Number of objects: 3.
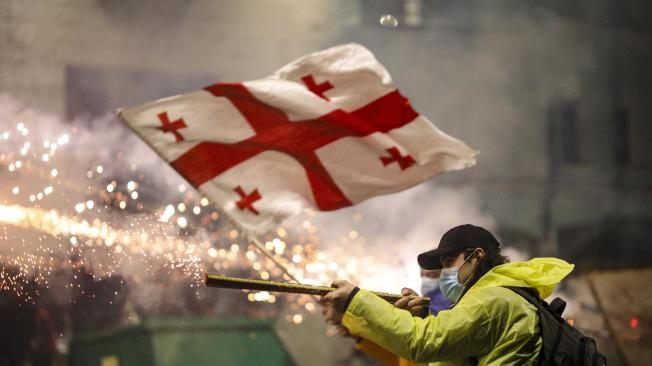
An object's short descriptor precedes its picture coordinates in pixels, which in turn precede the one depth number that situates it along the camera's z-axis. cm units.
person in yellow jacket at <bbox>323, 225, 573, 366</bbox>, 582
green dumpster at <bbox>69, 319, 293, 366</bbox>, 1356
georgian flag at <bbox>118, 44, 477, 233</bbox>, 777
